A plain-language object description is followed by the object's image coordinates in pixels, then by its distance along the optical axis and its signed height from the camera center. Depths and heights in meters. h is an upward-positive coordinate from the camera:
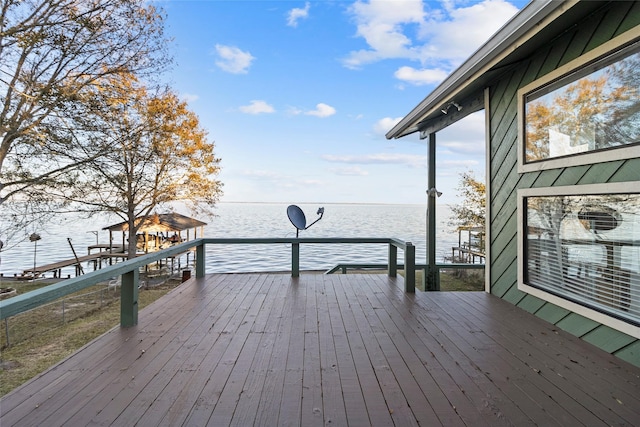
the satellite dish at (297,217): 6.30 -0.01
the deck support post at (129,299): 3.05 -0.74
